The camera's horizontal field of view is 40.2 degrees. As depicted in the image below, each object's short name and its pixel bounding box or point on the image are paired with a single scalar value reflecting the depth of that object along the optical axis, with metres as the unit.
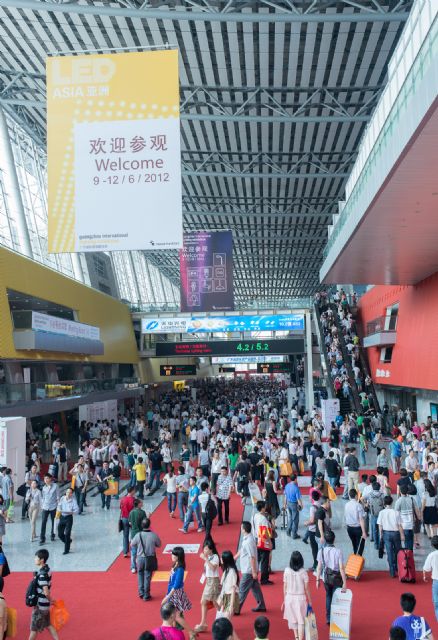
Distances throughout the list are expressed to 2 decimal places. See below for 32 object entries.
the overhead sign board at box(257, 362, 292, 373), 41.34
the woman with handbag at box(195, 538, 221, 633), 6.65
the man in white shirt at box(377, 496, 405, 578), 8.16
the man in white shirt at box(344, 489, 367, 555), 8.45
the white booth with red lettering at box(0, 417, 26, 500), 14.79
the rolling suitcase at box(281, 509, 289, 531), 11.31
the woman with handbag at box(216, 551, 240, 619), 6.38
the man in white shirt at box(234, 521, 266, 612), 6.98
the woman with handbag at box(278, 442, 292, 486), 13.23
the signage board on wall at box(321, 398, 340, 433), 21.12
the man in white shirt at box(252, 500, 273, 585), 7.96
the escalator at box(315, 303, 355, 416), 26.36
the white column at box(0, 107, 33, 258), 25.00
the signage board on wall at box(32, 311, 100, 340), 20.92
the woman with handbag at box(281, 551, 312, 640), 5.95
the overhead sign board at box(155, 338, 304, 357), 34.50
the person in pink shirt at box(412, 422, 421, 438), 18.56
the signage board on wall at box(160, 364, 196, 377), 37.50
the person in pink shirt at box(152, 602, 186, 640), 4.56
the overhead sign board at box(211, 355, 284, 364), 38.25
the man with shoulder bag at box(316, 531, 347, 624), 6.62
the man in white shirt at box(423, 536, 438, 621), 6.40
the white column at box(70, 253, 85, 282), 33.09
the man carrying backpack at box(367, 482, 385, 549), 9.33
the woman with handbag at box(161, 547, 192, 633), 6.23
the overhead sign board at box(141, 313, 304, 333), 32.84
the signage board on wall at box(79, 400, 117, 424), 23.80
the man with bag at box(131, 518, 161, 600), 7.64
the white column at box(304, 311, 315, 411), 28.06
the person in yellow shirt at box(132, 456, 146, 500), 13.82
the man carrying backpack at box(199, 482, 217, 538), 10.14
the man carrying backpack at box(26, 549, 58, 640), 6.25
